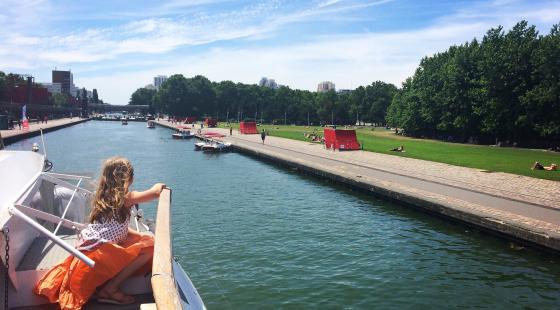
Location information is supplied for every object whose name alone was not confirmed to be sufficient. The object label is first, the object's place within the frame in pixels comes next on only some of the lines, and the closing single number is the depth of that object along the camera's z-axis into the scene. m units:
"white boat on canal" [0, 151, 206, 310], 4.39
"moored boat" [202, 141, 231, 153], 54.34
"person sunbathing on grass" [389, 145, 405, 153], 46.14
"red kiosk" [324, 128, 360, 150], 48.66
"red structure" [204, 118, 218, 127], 116.50
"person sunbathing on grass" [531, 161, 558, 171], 30.46
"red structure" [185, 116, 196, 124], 142.06
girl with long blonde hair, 5.25
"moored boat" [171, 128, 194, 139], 79.88
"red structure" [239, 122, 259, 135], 87.19
